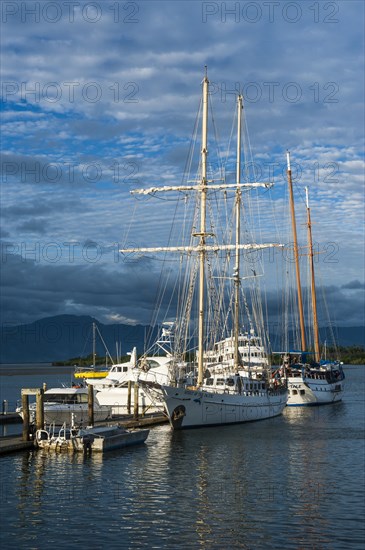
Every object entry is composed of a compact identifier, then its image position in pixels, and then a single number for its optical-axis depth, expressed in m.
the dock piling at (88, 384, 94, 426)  43.78
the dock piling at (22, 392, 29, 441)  37.44
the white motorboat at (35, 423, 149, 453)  36.56
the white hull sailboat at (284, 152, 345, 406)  76.00
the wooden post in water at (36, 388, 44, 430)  38.19
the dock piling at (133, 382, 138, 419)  49.44
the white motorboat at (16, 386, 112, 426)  48.22
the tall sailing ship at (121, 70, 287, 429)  49.00
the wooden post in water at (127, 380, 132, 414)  54.44
